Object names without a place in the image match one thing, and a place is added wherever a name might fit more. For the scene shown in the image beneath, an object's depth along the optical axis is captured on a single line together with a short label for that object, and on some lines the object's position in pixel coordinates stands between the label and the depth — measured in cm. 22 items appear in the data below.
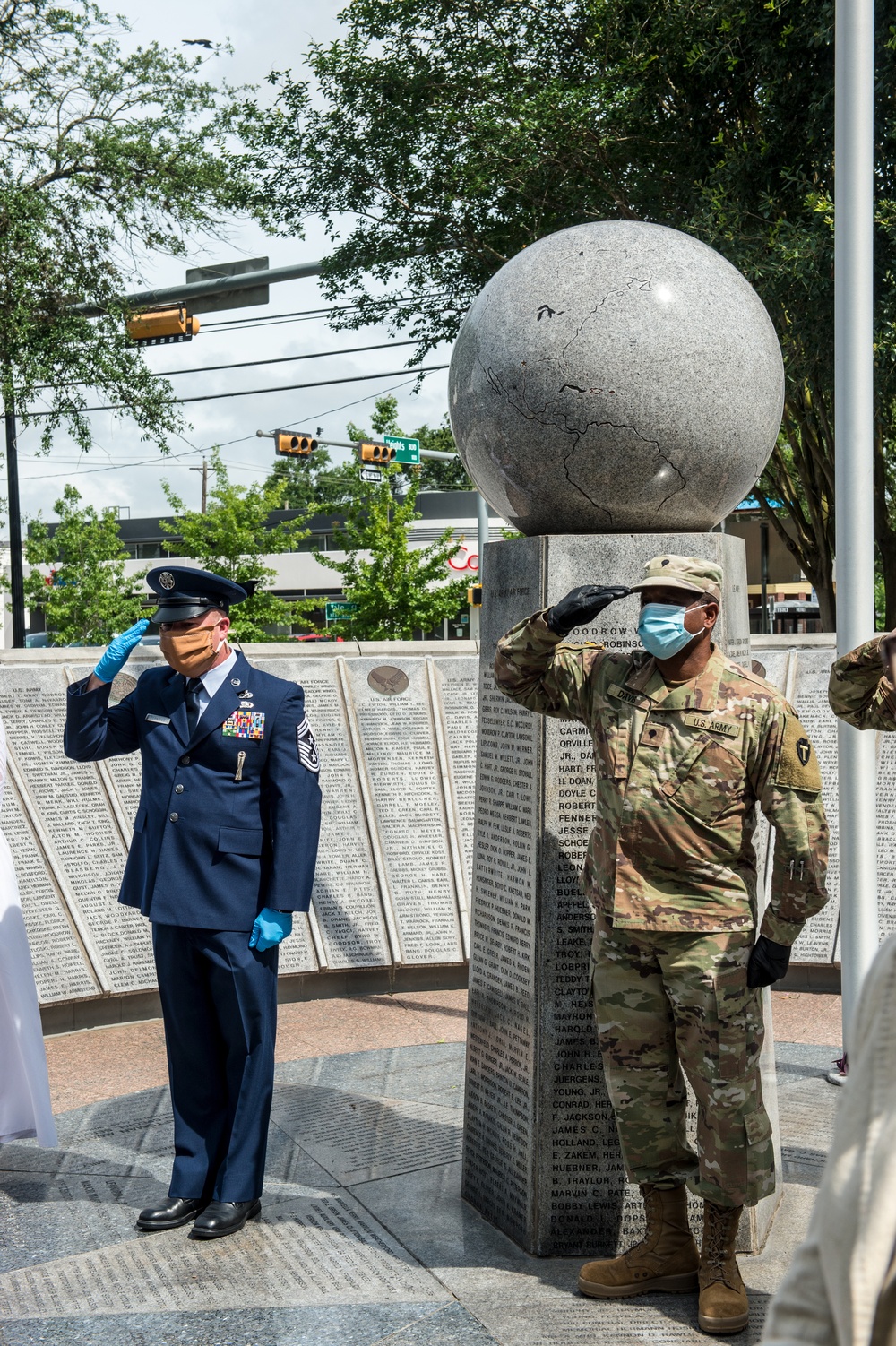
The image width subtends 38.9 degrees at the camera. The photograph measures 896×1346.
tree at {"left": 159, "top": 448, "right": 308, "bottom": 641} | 2592
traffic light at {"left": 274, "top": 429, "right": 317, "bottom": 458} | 2623
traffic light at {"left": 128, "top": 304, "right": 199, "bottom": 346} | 1448
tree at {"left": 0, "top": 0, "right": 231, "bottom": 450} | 1520
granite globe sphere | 368
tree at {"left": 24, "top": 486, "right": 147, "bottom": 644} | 2928
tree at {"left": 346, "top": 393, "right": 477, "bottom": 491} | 5900
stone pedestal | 378
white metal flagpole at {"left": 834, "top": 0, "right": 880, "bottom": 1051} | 463
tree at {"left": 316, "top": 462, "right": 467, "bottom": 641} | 2552
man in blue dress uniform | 398
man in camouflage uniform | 329
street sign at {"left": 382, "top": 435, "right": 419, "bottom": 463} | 2472
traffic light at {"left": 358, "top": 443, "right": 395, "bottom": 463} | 2678
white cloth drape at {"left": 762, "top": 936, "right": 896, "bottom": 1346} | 112
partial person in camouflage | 317
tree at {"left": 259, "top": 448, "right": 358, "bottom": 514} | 7194
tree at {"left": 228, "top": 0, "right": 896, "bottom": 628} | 1187
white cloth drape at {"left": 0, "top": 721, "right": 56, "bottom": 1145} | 433
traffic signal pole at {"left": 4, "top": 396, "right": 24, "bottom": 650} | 2311
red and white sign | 2742
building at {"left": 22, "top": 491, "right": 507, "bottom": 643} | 4834
